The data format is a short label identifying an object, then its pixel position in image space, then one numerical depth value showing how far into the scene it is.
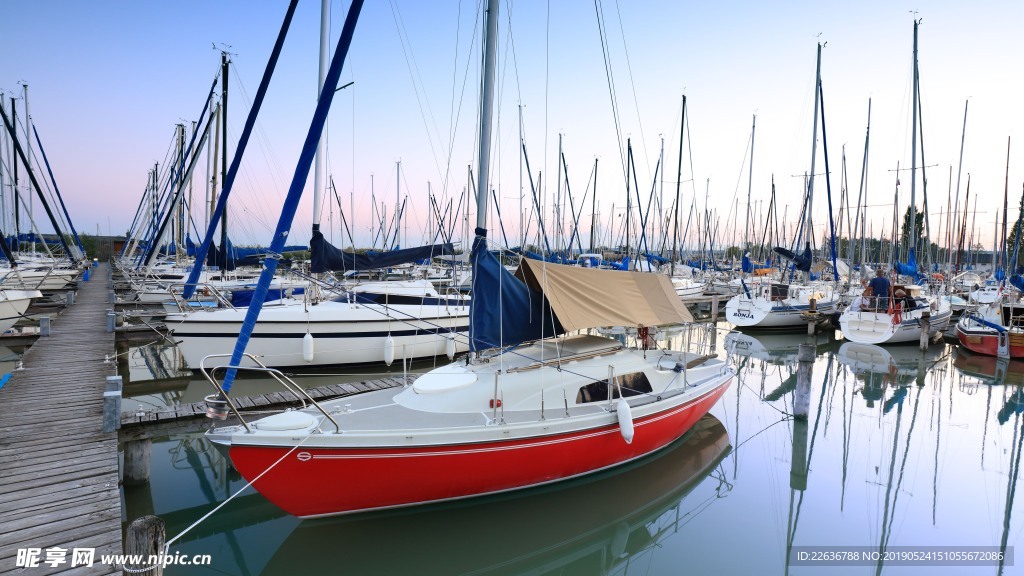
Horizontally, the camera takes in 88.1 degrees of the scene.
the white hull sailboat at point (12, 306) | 14.70
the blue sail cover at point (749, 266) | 36.34
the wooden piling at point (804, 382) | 10.25
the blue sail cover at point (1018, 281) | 21.36
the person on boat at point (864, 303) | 20.09
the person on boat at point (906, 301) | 19.81
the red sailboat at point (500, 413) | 5.92
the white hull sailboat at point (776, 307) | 22.91
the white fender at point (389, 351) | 14.12
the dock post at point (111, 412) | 6.89
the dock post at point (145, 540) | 3.55
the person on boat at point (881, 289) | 20.01
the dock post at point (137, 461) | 7.57
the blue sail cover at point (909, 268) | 22.90
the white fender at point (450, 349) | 15.61
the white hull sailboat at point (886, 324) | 19.19
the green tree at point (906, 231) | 49.78
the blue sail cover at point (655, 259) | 29.87
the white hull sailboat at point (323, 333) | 13.01
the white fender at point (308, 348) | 13.32
